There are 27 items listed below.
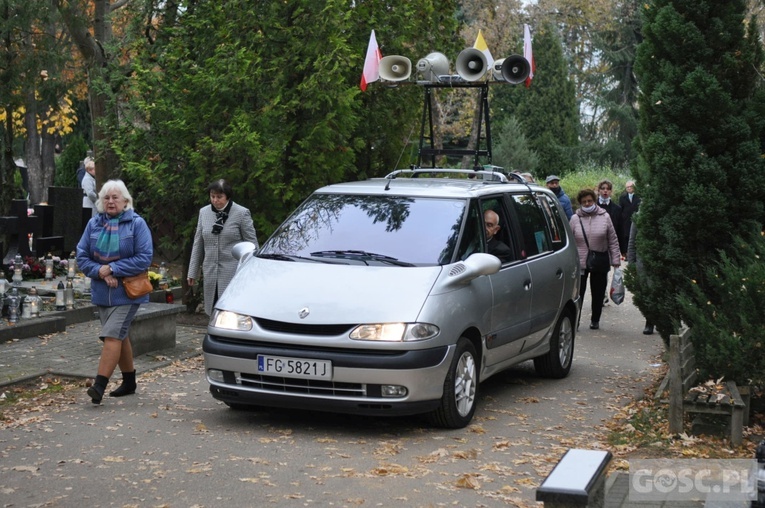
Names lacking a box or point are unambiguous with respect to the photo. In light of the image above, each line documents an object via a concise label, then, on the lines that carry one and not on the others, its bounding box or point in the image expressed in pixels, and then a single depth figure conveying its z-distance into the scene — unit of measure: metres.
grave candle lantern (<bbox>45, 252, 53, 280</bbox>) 15.46
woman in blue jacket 8.98
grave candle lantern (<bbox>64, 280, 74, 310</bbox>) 13.29
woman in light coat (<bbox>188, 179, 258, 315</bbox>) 11.43
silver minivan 7.88
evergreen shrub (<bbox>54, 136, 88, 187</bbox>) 32.03
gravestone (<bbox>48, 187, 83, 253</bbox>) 18.06
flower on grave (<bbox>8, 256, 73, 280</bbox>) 15.88
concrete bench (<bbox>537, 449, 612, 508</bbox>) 3.68
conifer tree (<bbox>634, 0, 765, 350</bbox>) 10.25
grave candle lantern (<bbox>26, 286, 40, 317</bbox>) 12.52
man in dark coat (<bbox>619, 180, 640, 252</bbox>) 17.09
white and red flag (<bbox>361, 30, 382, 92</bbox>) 13.37
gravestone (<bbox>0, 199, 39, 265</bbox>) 16.03
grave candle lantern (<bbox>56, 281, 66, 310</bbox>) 13.20
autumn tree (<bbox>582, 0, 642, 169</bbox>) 53.56
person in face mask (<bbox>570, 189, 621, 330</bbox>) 15.06
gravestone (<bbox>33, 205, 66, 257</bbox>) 17.27
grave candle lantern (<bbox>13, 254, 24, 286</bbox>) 13.98
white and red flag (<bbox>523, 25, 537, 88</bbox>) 12.99
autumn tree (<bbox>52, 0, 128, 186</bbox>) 19.99
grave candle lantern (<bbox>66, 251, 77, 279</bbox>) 14.90
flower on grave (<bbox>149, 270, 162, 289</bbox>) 14.54
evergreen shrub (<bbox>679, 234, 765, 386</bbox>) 8.38
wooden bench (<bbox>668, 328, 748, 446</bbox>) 7.97
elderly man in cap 17.36
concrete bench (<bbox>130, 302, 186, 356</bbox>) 11.22
